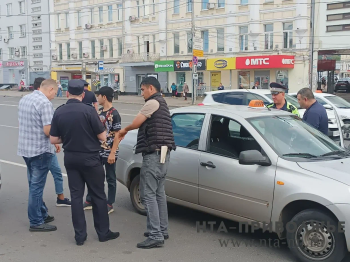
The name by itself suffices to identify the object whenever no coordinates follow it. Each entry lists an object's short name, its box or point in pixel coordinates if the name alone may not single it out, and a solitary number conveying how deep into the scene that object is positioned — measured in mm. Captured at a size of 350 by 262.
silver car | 4195
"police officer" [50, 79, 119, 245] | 4832
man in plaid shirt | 5434
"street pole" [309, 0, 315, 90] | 30719
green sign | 39228
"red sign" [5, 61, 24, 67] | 56000
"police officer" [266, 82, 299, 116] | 6848
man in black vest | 4801
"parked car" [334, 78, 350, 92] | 39750
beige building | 33125
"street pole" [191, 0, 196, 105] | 29586
